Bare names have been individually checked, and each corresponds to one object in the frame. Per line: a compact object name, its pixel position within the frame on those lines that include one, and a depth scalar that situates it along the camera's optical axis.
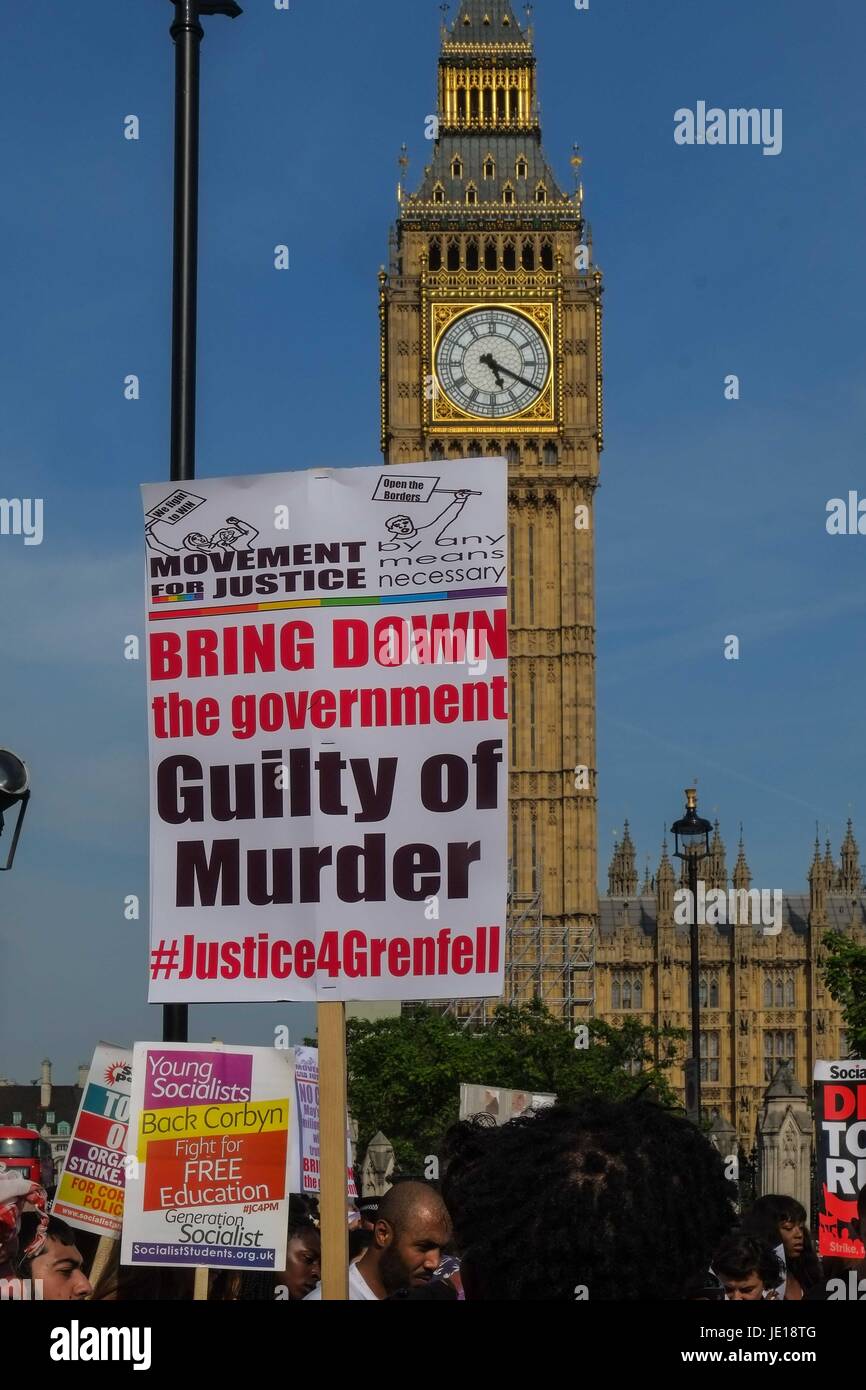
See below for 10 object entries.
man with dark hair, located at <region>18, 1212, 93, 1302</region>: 7.34
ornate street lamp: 25.42
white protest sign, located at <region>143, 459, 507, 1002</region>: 5.61
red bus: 27.89
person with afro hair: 4.50
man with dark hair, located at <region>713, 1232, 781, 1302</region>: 7.38
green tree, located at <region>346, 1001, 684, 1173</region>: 45.25
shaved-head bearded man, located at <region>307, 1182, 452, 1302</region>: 5.77
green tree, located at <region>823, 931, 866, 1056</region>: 31.25
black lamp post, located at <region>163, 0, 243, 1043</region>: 6.64
